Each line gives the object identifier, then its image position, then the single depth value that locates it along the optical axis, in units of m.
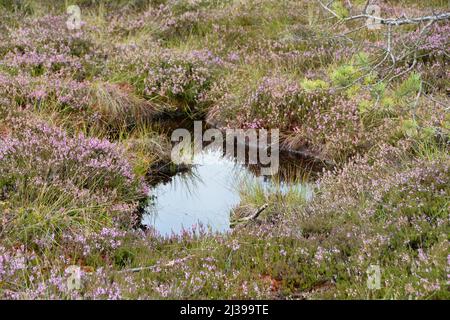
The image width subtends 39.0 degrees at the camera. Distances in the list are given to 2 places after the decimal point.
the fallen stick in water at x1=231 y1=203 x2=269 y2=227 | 6.48
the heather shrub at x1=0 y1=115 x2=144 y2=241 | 5.73
